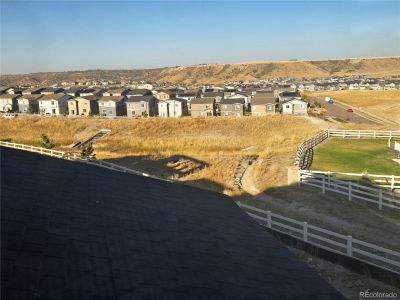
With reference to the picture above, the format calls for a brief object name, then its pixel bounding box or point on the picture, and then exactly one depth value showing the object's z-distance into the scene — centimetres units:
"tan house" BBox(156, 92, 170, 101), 10152
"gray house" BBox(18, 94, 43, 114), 9769
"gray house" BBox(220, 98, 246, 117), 8406
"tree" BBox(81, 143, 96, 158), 4016
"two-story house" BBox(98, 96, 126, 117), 9125
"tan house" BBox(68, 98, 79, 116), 9562
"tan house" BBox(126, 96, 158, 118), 9069
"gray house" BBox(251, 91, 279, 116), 8275
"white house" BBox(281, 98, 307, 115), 8031
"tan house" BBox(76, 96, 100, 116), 9494
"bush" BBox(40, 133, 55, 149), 4956
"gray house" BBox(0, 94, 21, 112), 9944
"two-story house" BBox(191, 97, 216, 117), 8638
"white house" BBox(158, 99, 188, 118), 9038
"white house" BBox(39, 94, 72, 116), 9606
